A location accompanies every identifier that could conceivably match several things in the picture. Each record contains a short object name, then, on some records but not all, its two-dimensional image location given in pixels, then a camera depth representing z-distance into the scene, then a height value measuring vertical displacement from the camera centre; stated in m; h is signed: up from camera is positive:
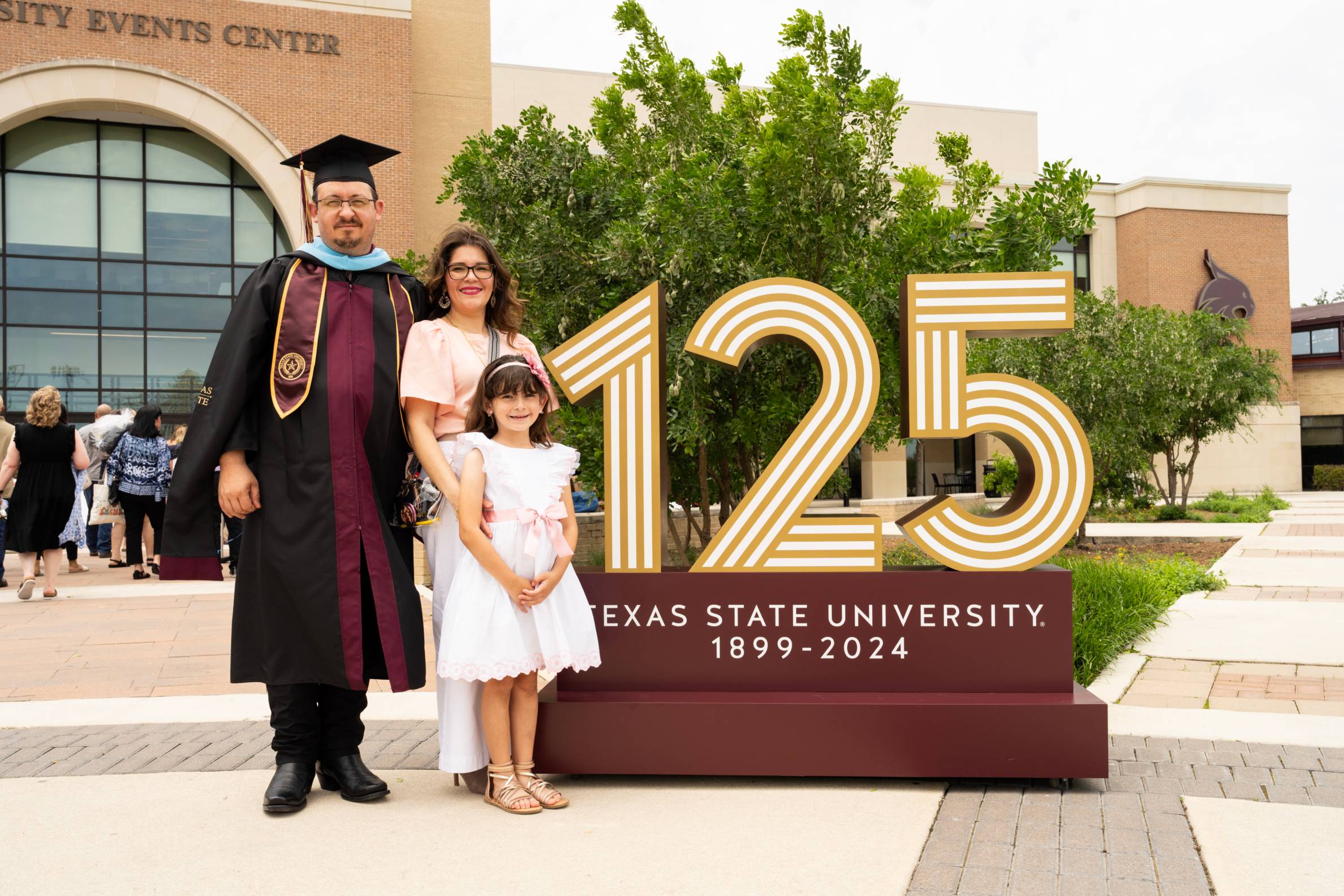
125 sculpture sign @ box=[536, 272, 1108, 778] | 3.82 -0.44
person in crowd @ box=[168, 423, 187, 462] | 12.47 +0.40
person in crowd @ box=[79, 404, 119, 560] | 11.73 +0.40
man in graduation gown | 3.48 -0.05
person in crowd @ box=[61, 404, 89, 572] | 10.95 -0.64
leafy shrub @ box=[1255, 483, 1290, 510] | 24.50 -0.88
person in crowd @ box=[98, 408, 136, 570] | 11.64 +0.35
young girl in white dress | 3.45 -0.39
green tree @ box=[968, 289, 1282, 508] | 14.69 +1.30
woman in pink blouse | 3.59 +0.31
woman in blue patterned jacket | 10.81 +0.07
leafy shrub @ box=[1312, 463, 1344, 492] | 36.81 -0.47
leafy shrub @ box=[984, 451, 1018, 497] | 20.58 -0.23
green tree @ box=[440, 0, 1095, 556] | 8.23 +2.19
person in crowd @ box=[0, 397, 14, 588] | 10.07 +0.36
